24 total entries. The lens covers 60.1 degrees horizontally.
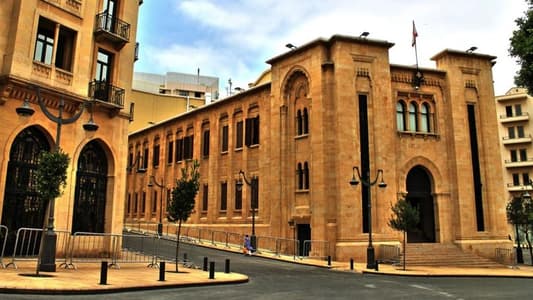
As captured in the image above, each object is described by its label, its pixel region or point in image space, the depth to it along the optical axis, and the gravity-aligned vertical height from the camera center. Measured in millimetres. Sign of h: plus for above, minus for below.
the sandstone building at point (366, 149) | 28125 +5427
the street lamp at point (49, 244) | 14469 -534
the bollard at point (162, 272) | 14688 -1370
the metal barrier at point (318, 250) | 27391 -1120
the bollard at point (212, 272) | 16055 -1495
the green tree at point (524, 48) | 14920 +6034
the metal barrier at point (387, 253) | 26984 -1225
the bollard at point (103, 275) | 12859 -1311
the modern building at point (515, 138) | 59719 +12443
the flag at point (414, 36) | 31875 +13353
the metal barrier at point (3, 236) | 17141 -355
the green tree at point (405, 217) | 23969 +771
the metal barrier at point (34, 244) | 17936 -697
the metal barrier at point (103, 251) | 19375 -1026
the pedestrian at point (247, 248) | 28203 -1100
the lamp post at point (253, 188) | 29375 +3036
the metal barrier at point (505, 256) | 29922 -1446
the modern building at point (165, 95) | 55281 +16749
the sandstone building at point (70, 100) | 18078 +5360
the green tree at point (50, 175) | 14484 +1631
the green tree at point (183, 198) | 18844 +1246
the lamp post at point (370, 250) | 23516 -936
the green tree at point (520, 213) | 30219 +1348
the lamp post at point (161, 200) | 44112 +2737
